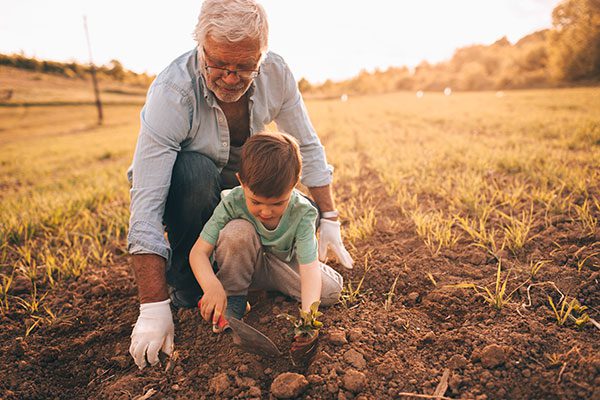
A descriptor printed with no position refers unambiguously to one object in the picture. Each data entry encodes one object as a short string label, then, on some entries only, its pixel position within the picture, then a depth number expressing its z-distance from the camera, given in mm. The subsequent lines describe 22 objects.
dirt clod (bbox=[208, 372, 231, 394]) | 1324
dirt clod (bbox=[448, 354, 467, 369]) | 1342
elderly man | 1558
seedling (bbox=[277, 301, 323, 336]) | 1343
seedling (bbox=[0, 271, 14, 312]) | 1956
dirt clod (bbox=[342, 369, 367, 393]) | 1285
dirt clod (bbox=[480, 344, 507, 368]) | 1306
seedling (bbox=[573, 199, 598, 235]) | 2059
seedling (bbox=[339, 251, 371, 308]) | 1767
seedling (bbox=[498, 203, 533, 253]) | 2047
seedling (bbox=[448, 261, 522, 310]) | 1592
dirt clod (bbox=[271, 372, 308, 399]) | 1267
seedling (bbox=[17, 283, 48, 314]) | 1892
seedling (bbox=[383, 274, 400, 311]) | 1704
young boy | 1476
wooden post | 20750
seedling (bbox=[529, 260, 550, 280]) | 1752
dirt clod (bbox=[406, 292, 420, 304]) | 1785
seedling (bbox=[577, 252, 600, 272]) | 1735
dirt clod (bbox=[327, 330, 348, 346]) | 1480
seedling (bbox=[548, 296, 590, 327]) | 1419
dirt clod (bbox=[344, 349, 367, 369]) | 1382
